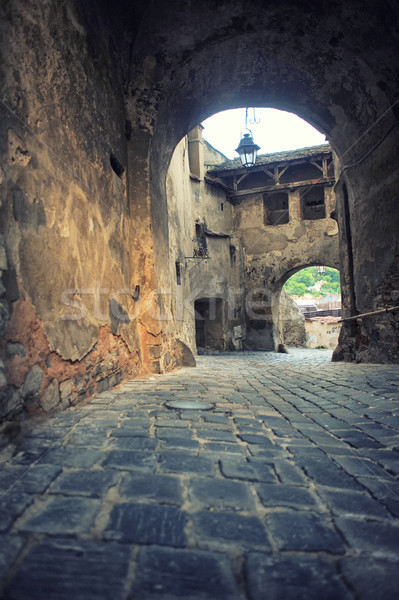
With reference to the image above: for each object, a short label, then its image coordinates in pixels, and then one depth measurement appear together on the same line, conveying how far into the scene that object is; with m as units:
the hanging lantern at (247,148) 10.30
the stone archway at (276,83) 4.57
